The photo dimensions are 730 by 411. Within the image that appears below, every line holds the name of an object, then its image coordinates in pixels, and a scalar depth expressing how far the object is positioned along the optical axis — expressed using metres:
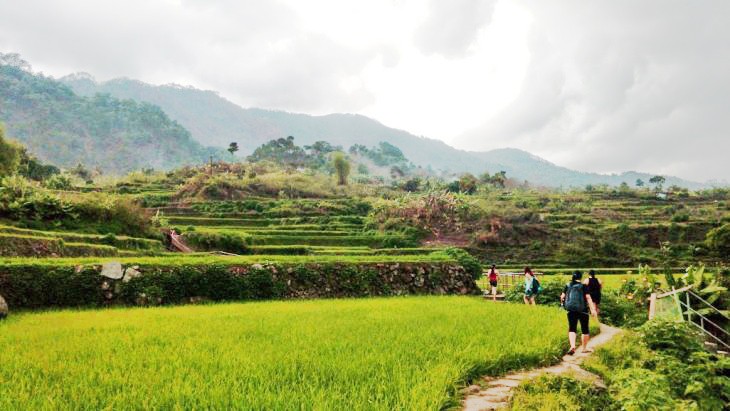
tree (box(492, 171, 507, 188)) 105.19
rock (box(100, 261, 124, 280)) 13.36
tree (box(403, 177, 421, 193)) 100.75
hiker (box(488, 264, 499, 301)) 18.92
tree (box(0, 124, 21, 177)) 42.66
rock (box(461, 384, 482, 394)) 5.79
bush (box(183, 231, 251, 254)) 30.81
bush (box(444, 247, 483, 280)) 21.92
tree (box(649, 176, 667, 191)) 112.56
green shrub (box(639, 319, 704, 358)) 9.20
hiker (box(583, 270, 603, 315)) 12.95
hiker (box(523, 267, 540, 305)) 16.81
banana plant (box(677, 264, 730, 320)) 12.72
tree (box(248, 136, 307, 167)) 157.62
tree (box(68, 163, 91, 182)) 99.81
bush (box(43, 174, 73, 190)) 56.51
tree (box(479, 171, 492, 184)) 107.50
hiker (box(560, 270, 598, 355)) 9.06
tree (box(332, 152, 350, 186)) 91.88
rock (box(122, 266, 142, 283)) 13.62
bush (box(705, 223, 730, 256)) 38.75
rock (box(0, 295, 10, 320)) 10.25
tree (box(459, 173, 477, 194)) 88.43
